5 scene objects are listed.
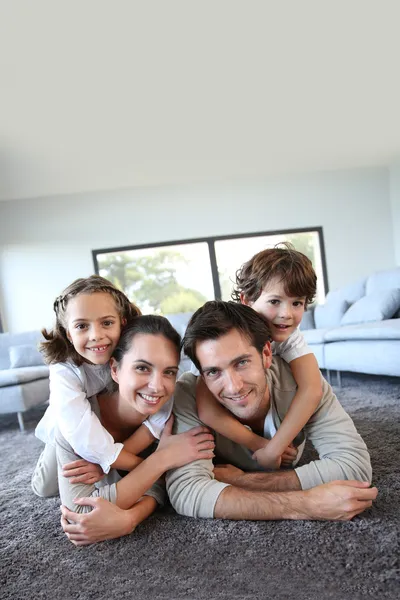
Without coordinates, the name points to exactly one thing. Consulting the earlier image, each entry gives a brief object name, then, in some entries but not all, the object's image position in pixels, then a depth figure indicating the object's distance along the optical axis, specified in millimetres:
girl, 1360
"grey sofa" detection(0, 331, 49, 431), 3244
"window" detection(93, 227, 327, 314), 7523
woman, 1332
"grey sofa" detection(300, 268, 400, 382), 3057
